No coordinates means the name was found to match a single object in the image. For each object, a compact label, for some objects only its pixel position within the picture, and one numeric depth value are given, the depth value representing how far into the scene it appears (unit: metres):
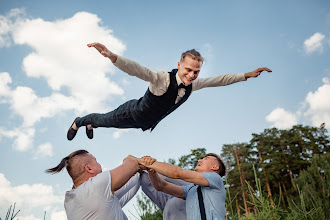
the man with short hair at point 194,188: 2.74
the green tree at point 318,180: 19.64
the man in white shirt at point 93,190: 2.46
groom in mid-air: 3.23
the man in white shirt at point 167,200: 3.25
